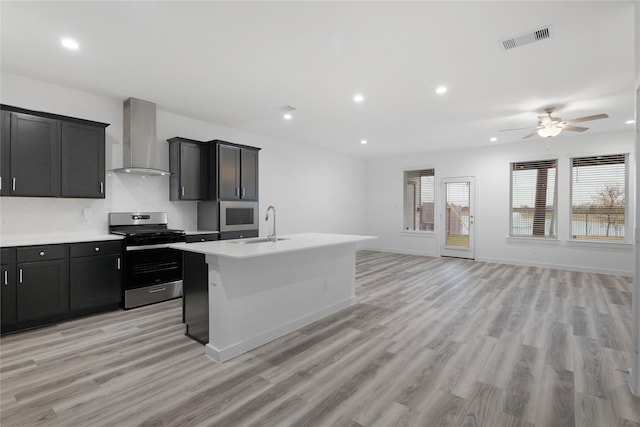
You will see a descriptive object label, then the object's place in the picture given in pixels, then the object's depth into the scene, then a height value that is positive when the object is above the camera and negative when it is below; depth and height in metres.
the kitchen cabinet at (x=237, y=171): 5.04 +0.62
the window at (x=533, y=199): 6.94 +0.28
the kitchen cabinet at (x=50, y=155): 3.33 +0.59
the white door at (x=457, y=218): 7.95 -0.20
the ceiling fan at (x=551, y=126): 4.77 +1.31
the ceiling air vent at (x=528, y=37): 2.71 +1.56
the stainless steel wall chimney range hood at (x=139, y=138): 4.30 +0.97
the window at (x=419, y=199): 8.69 +0.30
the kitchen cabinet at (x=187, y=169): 4.84 +0.61
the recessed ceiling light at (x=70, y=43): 2.88 +1.54
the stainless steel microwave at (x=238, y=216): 5.07 -0.13
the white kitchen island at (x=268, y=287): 2.67 -0.79
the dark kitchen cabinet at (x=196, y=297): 2.88 -0.87
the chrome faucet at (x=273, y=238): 3.54 -0.35
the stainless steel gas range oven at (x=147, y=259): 4.00 -0.71
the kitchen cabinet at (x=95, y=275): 3.59 -0.82
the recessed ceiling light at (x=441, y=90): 3.96 +1.56
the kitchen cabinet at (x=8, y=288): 3.12 -0.84
